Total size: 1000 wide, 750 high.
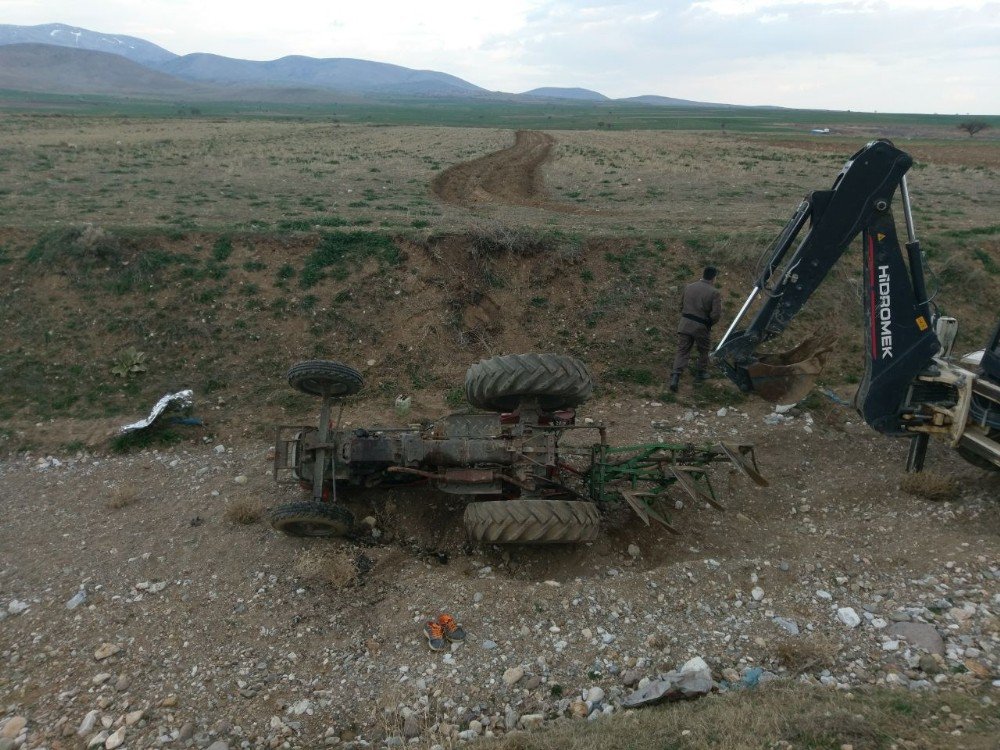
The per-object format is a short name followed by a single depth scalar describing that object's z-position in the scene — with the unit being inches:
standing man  384.5
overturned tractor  253.1
